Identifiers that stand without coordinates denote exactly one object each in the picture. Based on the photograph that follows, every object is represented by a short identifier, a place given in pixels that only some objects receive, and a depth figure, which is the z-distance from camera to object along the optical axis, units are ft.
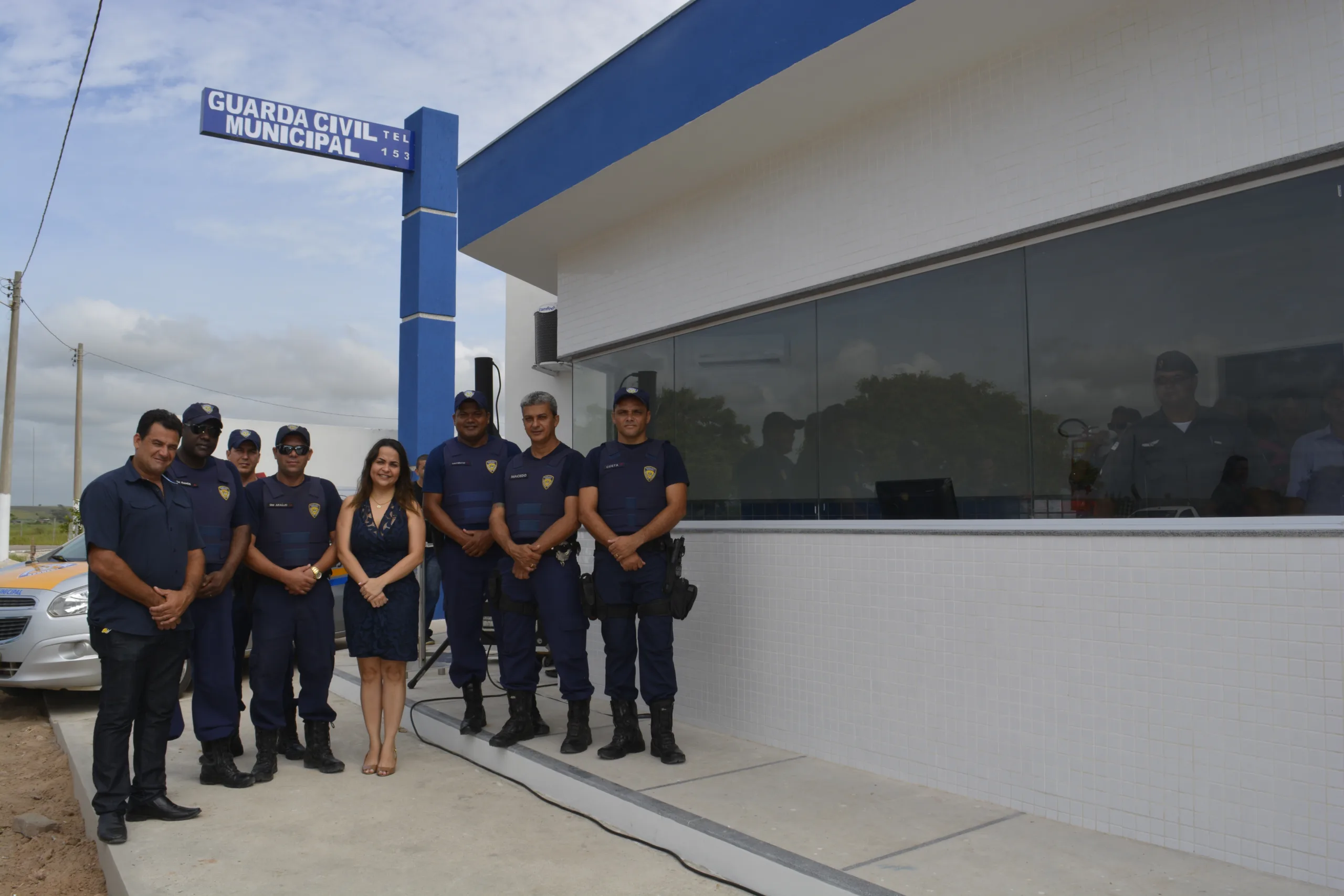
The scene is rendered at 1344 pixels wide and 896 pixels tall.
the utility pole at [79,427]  111.75
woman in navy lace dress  16.90
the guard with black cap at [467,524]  18.72
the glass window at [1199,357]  11.32
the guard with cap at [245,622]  17.79
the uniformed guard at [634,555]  16.57
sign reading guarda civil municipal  27.45
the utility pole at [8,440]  76.59
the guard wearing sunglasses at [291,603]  16.92
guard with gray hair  17.28
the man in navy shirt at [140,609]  13.46
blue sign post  30.83
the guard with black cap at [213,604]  15.99
